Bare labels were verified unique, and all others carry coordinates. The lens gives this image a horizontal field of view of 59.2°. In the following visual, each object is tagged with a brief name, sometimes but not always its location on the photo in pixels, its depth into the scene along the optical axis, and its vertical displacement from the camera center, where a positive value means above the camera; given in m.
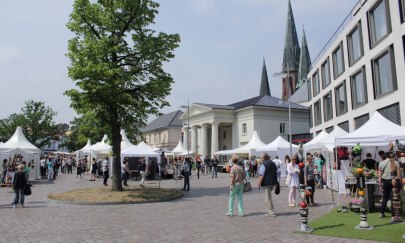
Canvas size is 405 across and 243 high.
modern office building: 21.31 +7.53
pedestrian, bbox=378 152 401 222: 9.66 -0.20
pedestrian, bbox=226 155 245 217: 10.83 -0.53
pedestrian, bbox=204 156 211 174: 43.81 +0.57
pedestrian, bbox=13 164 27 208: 13.18 -0.50
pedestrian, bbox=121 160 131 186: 21.27 -0.12
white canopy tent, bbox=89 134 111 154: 32.41 +1.97
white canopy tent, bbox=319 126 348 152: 18.66 +1.48
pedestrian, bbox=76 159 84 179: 30.30 +0.10
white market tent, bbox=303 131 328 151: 20.21 +1.42
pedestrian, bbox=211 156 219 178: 33.02 +0.10
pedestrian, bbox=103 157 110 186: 22.17 +0.00
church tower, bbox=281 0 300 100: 90.19 +29.23
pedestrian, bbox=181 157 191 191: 19.12 -0.18
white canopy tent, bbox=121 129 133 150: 29.70 +2.11
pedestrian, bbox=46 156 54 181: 27.02 +0.10
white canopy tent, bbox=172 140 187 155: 42.62 +2.25
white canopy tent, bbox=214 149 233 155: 40.18 +1.90
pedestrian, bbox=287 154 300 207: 13.00 -0.50
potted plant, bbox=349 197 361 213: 10.63 -1.12
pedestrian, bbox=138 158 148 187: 21.52 -0.01
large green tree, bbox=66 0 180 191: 16.41 +5.16
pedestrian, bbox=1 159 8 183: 21.41 -0.22
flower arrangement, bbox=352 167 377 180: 10.96 -0.16
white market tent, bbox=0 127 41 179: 24.27 +1.61
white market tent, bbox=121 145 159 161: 25.95 +1.25
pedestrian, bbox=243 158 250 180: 28.11 +0.20
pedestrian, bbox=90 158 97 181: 27.81 +0.09
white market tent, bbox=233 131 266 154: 34.78 +2.18
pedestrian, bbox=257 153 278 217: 10.73 -0.35
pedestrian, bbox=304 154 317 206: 13.54 -0.26
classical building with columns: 58.62 +8.13
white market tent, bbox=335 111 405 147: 12.28 +1.13
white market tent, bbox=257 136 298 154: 29.36 +1.77
